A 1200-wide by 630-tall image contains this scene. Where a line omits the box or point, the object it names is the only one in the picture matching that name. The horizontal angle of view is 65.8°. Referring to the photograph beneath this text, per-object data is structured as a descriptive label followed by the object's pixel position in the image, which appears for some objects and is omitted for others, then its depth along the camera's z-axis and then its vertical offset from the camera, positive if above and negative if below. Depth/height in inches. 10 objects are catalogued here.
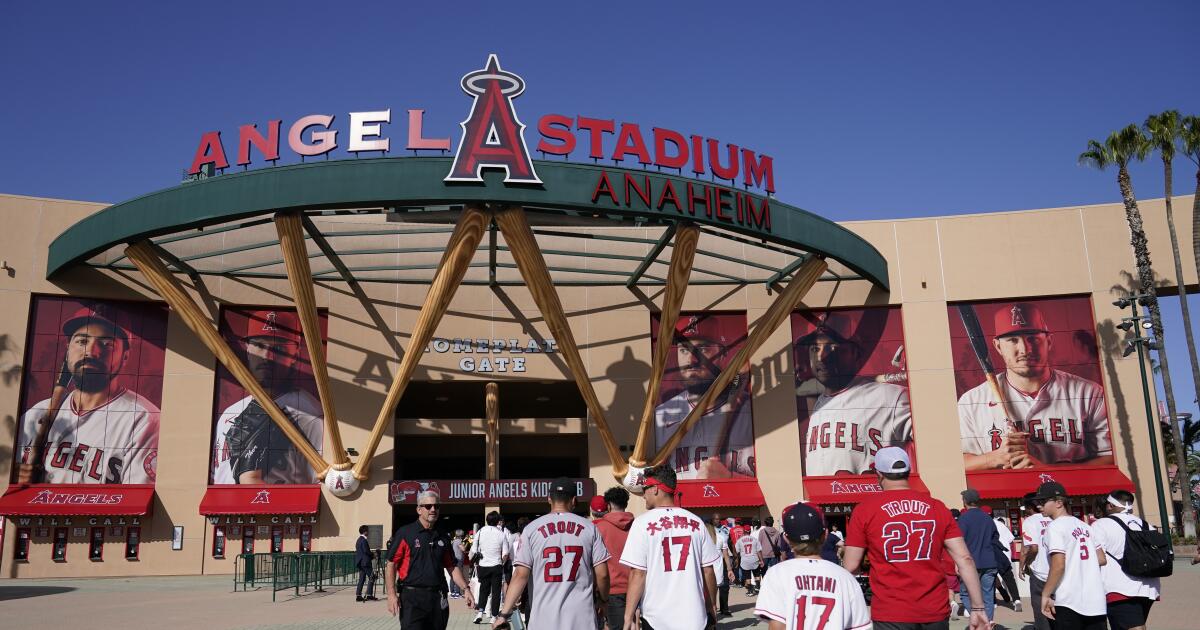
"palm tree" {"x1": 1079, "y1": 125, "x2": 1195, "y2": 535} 1376.7 +453.6
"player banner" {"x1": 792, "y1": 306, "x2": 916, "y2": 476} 1384.1 +150.1
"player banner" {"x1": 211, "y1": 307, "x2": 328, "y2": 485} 1288.1 +140.2
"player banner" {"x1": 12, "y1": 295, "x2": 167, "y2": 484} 1232.2 +156.4
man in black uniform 347.9 -26.4
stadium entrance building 1184.8 +191.7
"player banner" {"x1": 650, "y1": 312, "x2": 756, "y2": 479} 1369.3 +131.8
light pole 1177.4 +157.9
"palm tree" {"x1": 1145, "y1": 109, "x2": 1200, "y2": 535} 1366.9 +476.7
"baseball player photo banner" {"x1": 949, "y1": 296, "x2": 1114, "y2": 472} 1374.3 +145.6
